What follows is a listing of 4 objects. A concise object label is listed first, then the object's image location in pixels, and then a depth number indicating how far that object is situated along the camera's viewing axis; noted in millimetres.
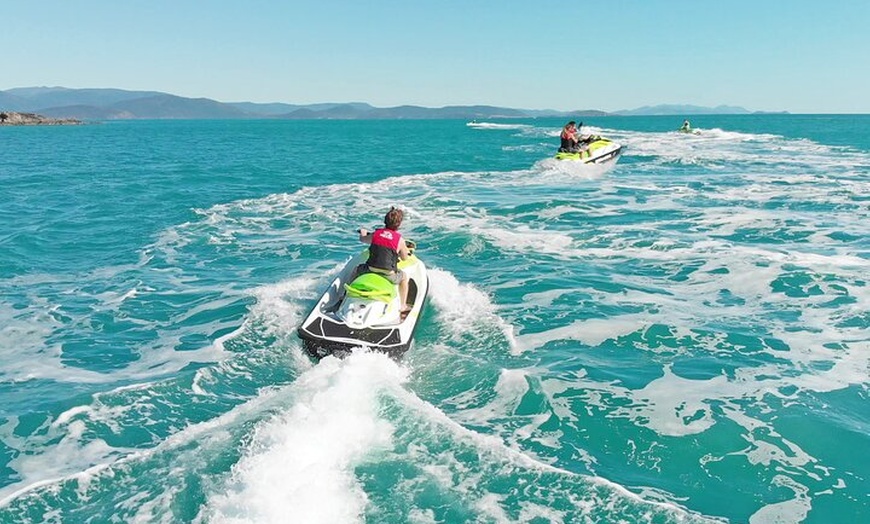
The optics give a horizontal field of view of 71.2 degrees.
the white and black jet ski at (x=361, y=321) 8859
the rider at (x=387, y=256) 10203
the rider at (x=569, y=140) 32875
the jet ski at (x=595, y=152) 33375
